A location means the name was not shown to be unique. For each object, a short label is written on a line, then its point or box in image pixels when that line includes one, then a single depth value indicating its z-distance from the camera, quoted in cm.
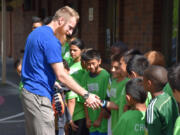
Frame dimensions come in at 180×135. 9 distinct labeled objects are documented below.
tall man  393
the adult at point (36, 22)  696
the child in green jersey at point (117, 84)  425
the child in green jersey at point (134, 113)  341
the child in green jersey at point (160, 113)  300
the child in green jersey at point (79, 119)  498
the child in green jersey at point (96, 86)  467
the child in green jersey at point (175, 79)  266
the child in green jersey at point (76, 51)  543
